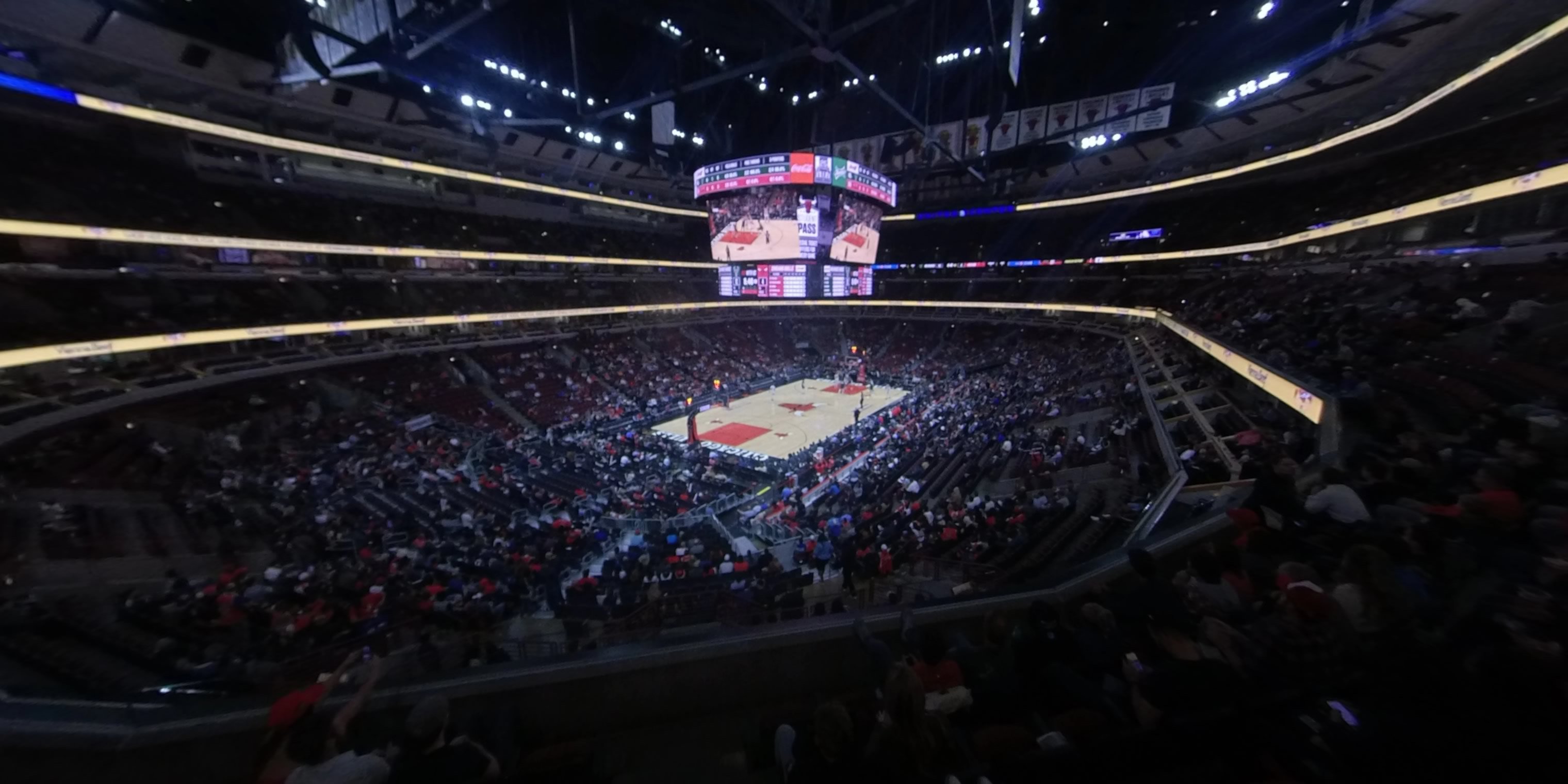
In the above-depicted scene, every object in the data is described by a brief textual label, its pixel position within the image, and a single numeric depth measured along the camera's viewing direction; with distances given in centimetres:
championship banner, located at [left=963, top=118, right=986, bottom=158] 2964
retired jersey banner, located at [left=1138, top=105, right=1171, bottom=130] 2284
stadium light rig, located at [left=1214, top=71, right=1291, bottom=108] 1570
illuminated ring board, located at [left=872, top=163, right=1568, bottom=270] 819
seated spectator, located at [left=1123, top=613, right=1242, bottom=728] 227
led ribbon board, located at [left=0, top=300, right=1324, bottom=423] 737
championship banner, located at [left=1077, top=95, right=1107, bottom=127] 2545
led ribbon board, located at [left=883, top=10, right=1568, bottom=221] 835
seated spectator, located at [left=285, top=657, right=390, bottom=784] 216
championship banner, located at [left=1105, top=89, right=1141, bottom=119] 2472
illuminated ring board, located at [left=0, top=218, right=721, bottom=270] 1277
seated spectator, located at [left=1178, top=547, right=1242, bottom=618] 308
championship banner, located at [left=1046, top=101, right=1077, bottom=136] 2634
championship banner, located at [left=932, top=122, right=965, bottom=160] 3086
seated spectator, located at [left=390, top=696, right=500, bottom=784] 227
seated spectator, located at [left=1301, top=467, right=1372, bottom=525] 384
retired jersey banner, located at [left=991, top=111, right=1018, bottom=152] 2854
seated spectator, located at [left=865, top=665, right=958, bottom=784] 208
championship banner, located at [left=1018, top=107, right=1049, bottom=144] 2752
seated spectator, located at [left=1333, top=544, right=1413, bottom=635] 256
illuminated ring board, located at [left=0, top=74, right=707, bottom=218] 1325
